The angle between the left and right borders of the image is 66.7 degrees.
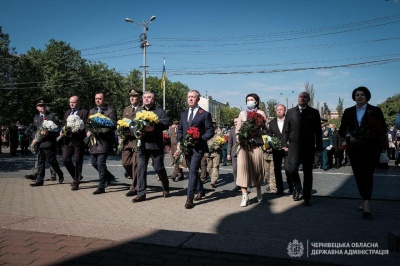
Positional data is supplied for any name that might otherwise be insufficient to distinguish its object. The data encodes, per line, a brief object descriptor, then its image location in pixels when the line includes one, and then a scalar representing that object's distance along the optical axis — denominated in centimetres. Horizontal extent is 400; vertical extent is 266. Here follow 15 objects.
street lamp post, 3123
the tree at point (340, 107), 7269
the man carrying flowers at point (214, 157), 871
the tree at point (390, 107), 5747
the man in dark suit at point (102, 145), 700
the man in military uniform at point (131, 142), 694
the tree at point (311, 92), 6004
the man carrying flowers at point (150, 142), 601
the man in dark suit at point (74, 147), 741
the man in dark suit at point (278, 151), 723
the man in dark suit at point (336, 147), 1493
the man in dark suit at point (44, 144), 779
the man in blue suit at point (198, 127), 595
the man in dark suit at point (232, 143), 834
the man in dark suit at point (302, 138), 610
